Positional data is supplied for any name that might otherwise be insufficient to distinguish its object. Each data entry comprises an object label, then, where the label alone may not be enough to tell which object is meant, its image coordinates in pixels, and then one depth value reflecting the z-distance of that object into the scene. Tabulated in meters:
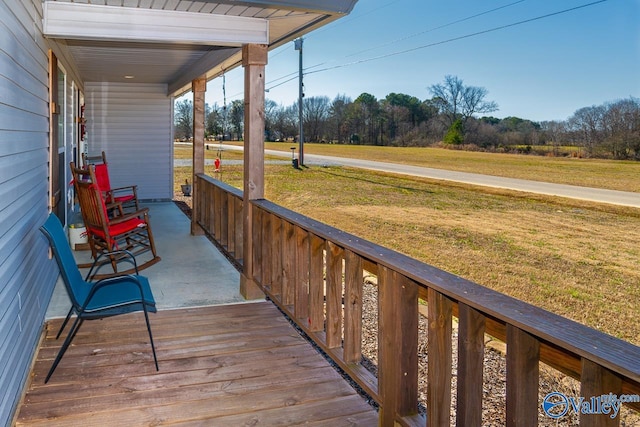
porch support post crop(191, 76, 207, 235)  6.61
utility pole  20.61
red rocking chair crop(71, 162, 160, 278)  4.51
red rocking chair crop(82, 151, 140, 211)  6.23
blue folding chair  2.68
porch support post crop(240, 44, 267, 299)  4.00
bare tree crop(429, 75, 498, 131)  32.66
